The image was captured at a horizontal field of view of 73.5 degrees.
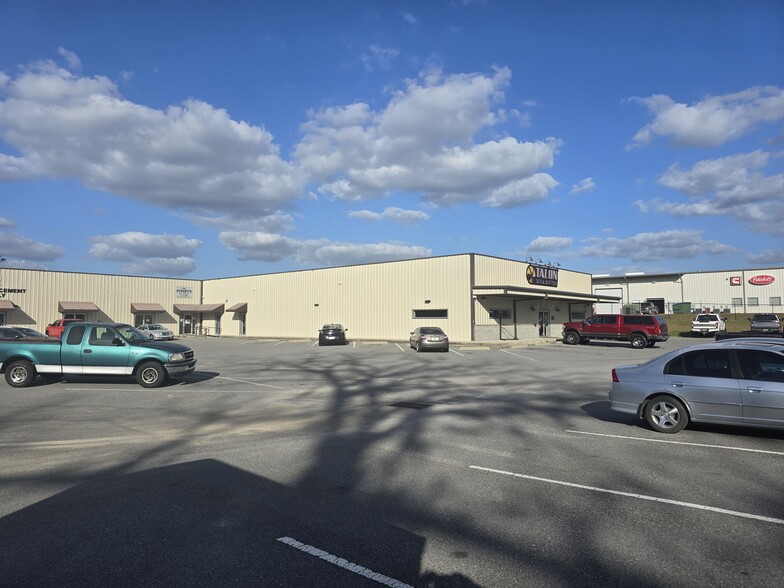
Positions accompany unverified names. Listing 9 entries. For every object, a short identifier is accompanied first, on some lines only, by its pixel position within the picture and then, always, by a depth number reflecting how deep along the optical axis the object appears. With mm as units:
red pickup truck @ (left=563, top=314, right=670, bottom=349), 29875
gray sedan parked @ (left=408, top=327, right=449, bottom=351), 29041
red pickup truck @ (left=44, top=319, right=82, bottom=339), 40469
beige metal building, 36125
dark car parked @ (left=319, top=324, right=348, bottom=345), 35531
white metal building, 57250
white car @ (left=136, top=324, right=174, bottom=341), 41344
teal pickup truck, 14148
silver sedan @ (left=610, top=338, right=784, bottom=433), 7641
